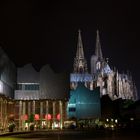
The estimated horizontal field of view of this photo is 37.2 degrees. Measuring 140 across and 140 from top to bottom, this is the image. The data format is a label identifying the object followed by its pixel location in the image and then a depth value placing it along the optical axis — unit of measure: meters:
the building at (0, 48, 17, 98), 42.73
